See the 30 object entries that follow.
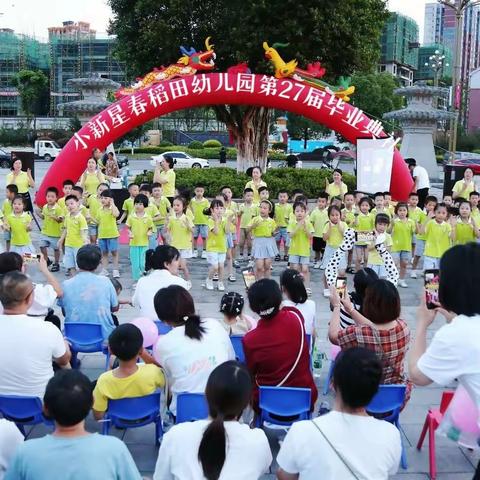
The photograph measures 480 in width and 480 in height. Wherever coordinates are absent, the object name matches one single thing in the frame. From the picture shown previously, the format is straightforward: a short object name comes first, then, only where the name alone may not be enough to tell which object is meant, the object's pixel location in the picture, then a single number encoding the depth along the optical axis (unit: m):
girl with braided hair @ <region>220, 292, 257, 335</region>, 5.06
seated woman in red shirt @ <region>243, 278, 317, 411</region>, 4.46
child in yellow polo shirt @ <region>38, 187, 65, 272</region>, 10.14
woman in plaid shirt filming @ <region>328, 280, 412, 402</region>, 4.26
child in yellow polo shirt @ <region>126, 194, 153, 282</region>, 9.45
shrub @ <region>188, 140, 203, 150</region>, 46.51
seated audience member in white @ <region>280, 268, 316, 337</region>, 5.32
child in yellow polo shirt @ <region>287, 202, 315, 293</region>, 9.32
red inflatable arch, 13.06
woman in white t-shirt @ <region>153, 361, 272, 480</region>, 2.84
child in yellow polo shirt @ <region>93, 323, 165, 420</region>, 4.19
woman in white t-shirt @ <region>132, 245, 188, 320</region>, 5.92
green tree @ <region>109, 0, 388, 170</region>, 15.80
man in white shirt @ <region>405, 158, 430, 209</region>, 14.03
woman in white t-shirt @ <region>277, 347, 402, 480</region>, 2.73
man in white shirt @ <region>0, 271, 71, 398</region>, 4.14
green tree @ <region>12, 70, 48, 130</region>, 54.97
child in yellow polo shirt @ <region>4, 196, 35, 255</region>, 9.64
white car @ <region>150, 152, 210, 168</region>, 33.91
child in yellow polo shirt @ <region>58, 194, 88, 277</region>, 9.59
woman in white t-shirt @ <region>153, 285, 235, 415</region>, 4.29
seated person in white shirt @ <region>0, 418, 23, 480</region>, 3.12
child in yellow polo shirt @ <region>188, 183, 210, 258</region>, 10.83
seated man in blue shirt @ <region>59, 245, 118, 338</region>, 5.74
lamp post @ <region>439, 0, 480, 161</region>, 21.17
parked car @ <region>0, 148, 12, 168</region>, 33.06
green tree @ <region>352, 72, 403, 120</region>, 47.66
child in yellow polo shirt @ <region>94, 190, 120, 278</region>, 10.04
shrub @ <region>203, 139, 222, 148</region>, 48.19
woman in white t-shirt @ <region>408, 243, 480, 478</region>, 2.93
